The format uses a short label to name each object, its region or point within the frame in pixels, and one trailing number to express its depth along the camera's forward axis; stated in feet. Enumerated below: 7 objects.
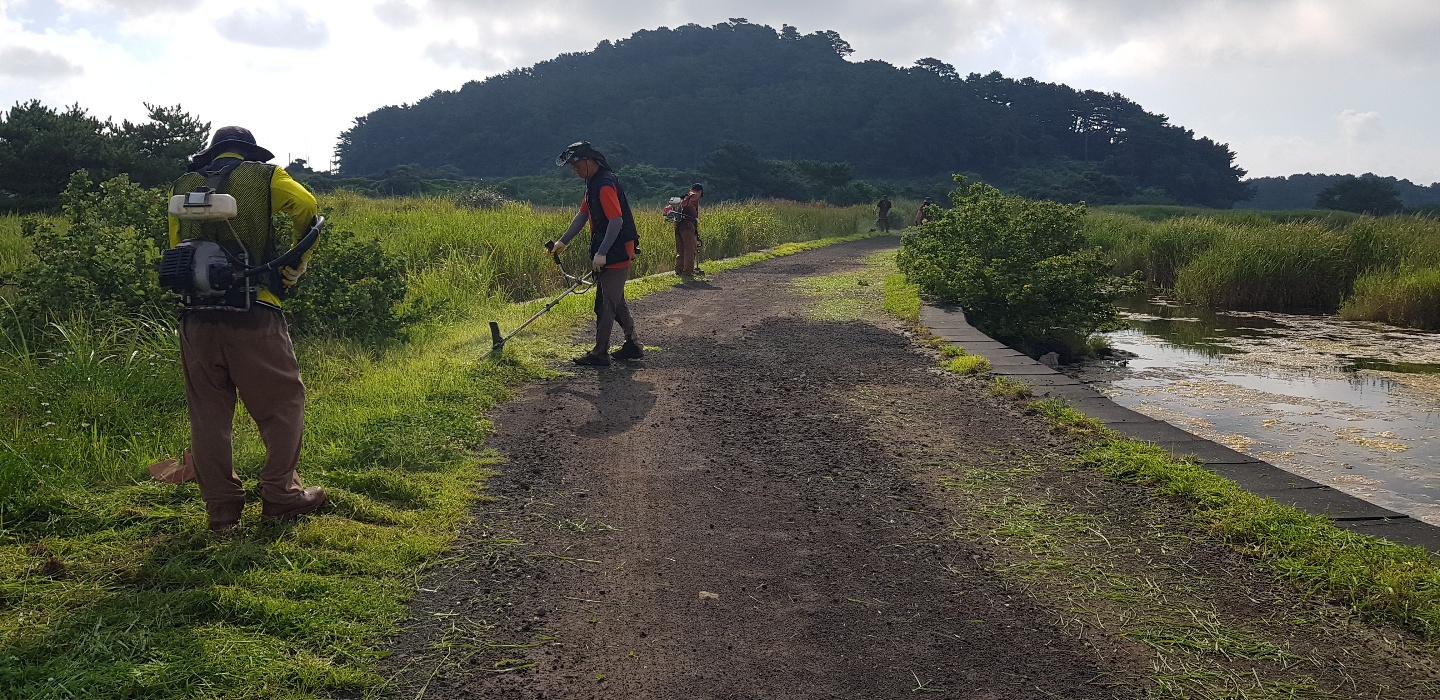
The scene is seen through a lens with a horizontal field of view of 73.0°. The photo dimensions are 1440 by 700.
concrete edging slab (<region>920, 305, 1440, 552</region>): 13.28
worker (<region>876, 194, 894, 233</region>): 121.49
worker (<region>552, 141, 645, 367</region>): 25.11
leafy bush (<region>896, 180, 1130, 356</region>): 36.17
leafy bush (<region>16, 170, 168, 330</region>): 24.18
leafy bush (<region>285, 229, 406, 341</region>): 27.02
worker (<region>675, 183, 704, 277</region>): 51.85
